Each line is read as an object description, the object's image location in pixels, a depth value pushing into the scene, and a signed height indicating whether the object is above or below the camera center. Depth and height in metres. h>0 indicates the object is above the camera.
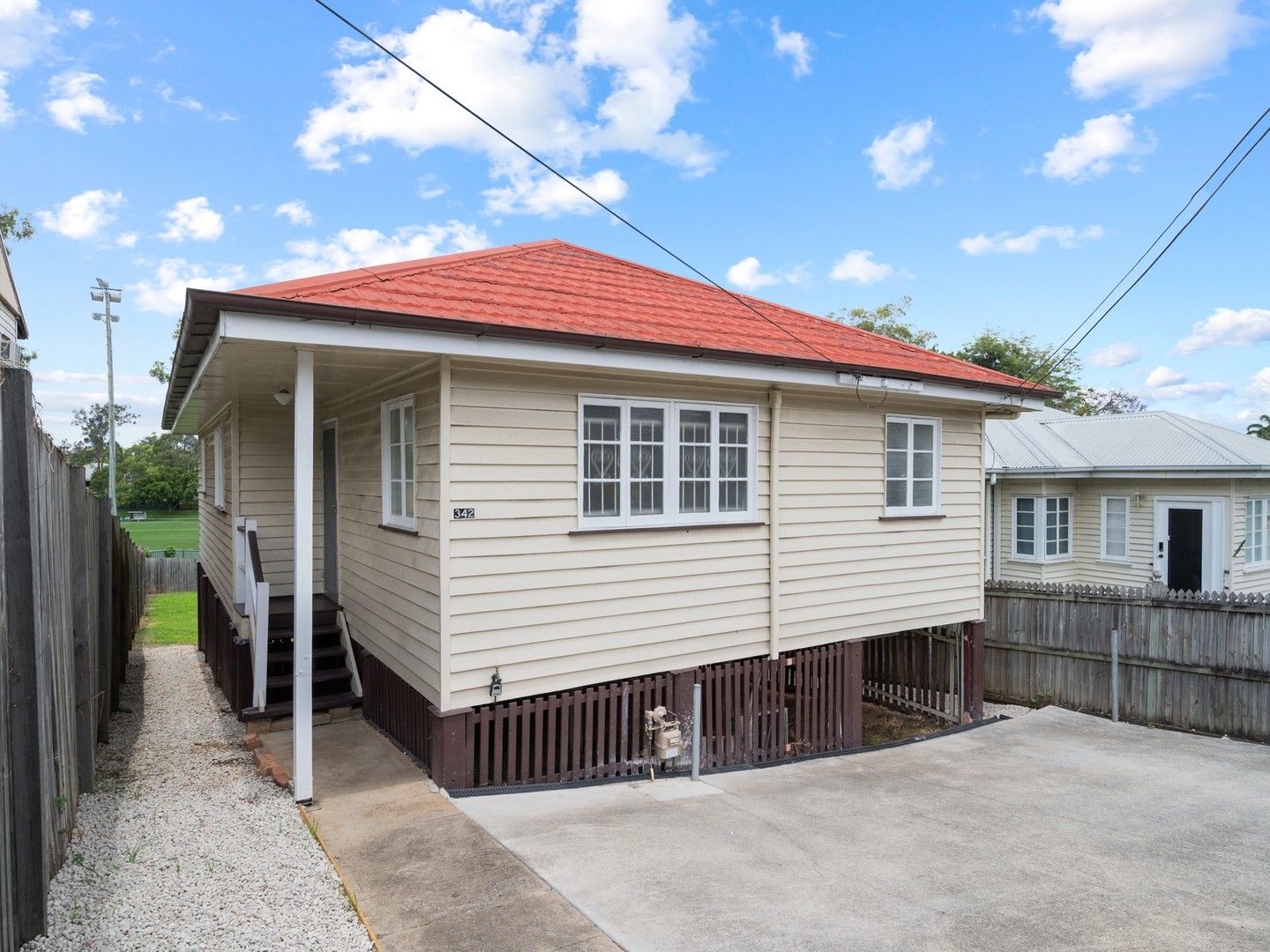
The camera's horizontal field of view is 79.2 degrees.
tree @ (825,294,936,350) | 33.72 +6.33
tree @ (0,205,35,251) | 21.94 +6.96
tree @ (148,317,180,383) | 28.97 +3.63
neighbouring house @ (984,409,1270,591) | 14.73 -0.90
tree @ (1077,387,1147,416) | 54.72 +4.60
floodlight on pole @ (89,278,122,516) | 27.50 +6.00
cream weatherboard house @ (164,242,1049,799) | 5.74 -0.36
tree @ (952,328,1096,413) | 36.06 +5.14
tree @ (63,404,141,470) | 73.38 +4.14
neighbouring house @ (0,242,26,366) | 12.26 +2.67
